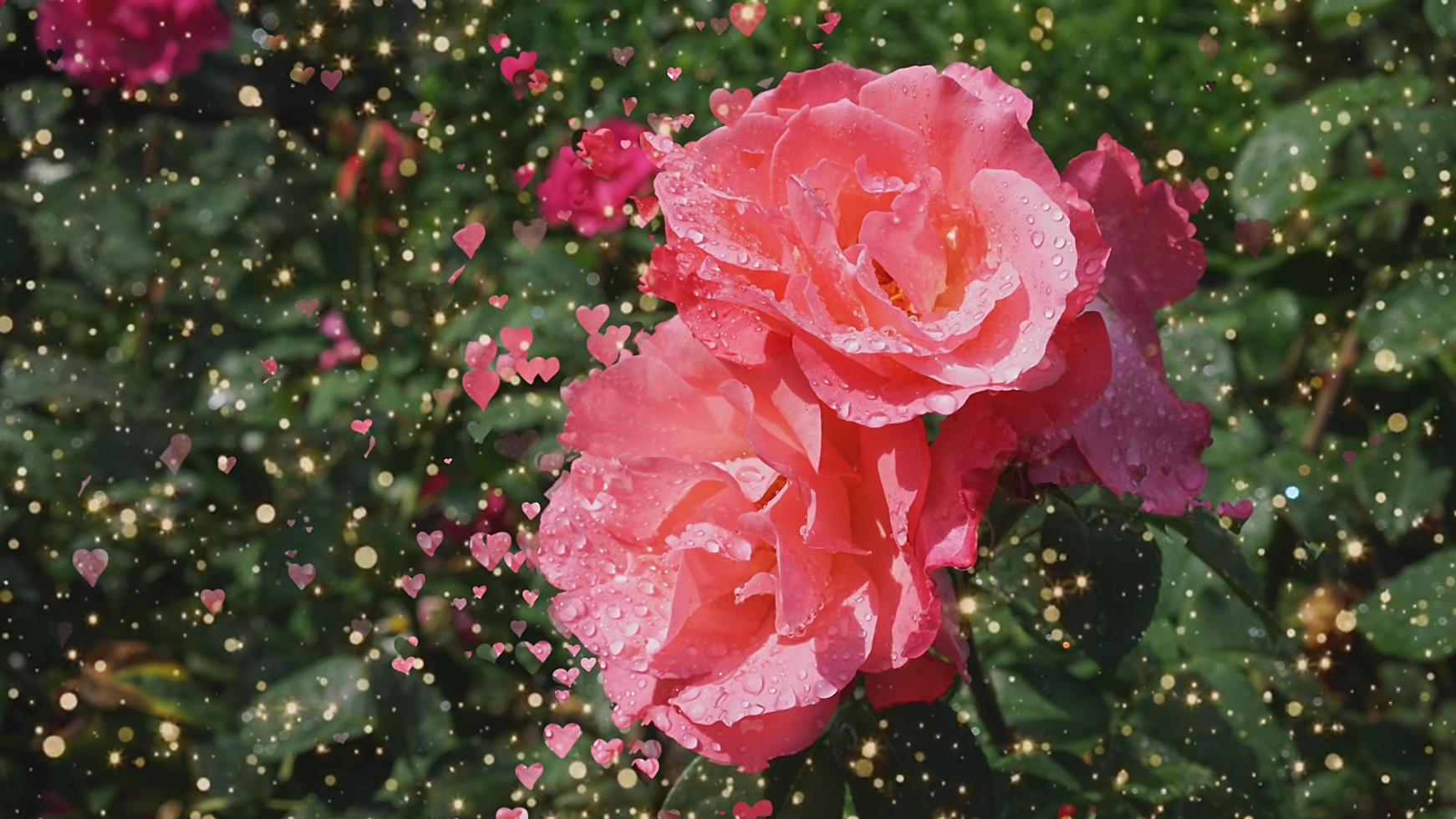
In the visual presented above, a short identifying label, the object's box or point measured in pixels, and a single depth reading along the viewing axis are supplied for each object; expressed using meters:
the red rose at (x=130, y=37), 1.35
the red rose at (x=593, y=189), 0.87
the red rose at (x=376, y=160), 1.28
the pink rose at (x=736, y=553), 0.45
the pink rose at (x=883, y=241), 0.43
